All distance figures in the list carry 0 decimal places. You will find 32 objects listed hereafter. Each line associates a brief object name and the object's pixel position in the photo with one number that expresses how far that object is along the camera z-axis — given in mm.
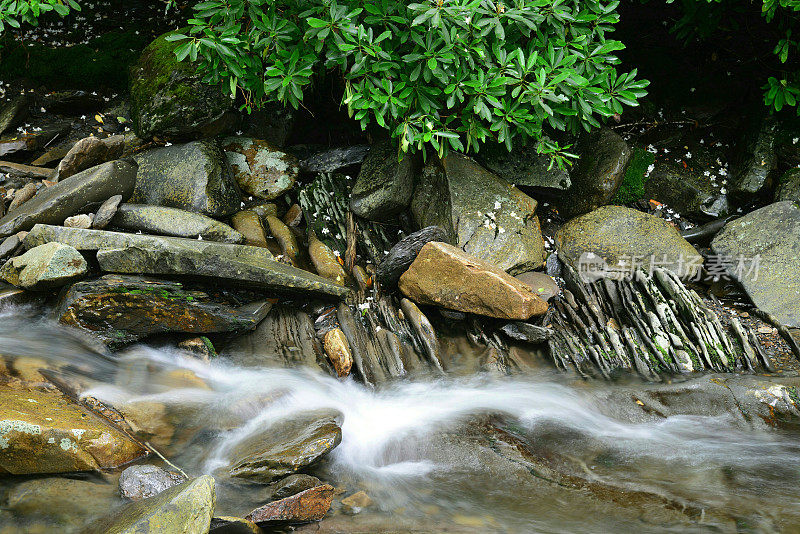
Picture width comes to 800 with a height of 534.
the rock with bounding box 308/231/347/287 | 5882
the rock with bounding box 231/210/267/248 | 6008
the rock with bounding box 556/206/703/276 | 6188
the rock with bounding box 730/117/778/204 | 6863
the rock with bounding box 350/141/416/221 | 6348
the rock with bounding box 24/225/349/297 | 4805
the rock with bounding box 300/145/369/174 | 6875
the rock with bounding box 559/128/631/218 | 6715
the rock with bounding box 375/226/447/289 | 5652
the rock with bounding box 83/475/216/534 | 2652
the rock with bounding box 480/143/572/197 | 6629
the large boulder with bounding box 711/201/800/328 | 5703
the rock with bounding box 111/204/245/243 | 5570
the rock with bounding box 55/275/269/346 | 4609
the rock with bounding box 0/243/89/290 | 4664
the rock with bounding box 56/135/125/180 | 6148
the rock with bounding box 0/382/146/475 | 3207
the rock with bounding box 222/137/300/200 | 6609
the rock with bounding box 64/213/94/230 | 5359
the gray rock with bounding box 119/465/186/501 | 3250
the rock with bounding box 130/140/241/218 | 6016
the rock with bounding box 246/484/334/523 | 3185
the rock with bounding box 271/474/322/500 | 3453
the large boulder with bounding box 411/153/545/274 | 6035
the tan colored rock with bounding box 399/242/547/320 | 5234
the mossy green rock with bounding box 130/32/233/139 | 6266
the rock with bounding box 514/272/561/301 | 5825
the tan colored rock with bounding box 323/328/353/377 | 5066
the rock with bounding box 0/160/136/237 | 5387
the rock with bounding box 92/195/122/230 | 5441
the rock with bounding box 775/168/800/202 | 6538
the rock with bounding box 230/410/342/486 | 3611
